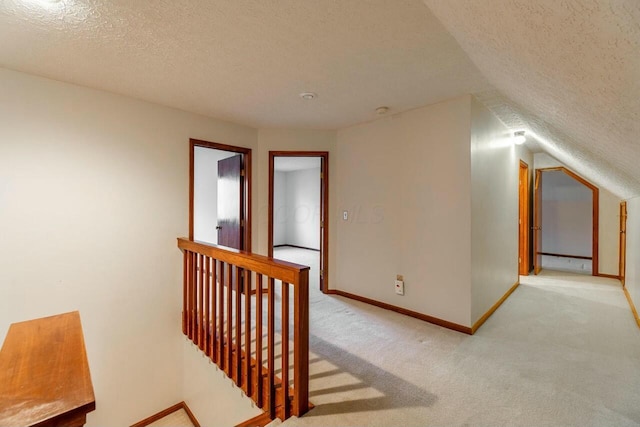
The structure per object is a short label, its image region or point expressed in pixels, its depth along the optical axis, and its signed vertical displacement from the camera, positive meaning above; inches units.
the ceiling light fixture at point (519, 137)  147.9 +40.0
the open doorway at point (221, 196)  141.3 +9.2
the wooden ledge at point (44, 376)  27.1 -19.4
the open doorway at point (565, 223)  237.3 -10.0
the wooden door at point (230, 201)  144.0 +5.6
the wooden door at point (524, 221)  187.8 -6.6
